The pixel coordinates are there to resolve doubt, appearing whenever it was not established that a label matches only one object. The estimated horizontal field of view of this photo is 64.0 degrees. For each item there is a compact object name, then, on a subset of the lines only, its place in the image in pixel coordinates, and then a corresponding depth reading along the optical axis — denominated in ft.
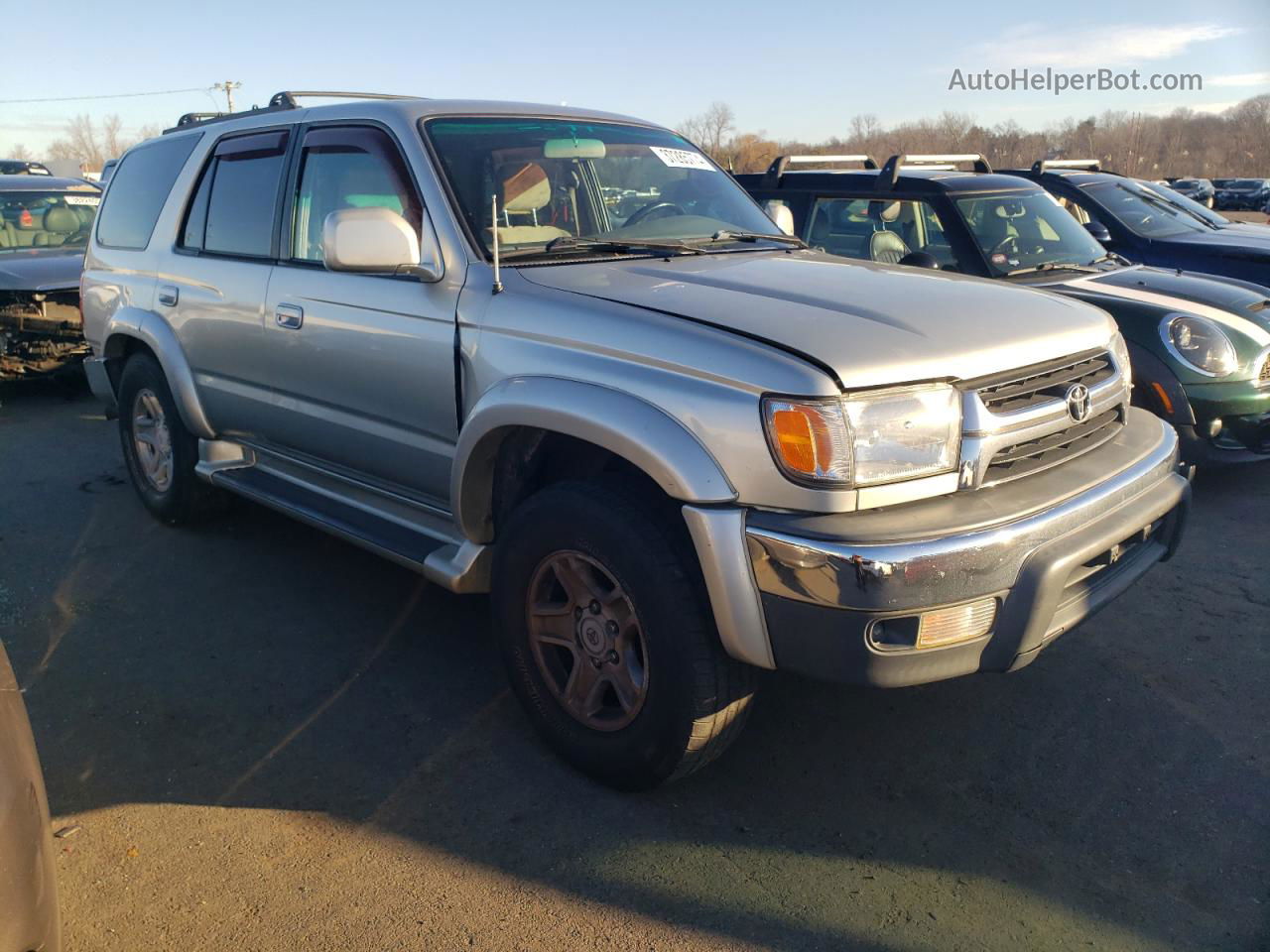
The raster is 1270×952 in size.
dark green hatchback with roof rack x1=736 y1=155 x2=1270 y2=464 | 17.67
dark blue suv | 24.47
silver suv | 7.97
